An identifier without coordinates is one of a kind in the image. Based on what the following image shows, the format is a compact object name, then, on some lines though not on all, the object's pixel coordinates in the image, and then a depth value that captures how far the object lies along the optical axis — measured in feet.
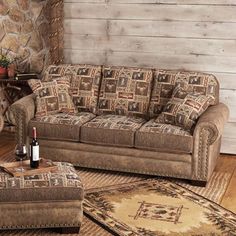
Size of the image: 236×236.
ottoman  11.51
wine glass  12.80
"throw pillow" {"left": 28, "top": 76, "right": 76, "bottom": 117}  16.76
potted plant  19.40
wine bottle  12.24
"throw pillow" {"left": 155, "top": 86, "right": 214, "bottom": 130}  15.60
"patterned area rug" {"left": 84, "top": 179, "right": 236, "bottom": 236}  12.23
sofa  15.16
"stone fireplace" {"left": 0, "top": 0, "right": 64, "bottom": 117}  19.53
